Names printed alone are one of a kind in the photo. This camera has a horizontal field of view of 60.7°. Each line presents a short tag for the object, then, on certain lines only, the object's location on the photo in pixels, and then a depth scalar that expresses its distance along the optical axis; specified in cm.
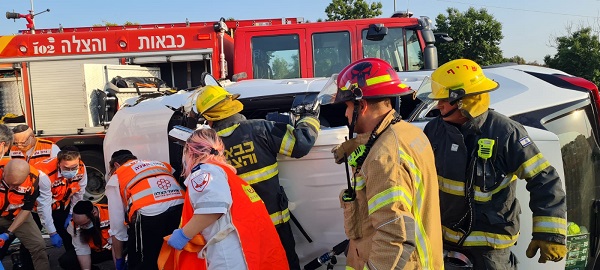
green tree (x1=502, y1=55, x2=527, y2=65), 2228
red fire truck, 756
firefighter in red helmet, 167
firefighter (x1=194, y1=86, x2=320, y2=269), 305
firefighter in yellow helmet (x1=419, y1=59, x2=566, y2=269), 226
